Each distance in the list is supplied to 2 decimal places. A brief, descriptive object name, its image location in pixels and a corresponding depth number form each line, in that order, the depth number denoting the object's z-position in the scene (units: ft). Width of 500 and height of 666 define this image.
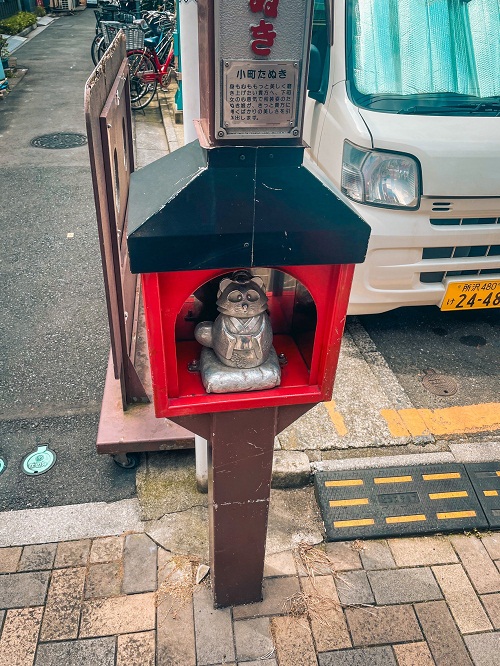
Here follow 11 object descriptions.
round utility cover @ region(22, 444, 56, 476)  9.64
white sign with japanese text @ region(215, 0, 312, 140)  3.96
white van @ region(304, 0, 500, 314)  10.25
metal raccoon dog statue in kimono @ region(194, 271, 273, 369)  5.35
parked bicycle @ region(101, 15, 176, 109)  29.94
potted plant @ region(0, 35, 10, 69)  37.37
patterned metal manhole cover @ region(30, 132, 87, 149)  25.57
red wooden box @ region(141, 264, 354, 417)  5.14
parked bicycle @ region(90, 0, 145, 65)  34.57
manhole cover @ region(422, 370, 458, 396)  11.44
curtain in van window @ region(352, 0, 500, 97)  10.89
